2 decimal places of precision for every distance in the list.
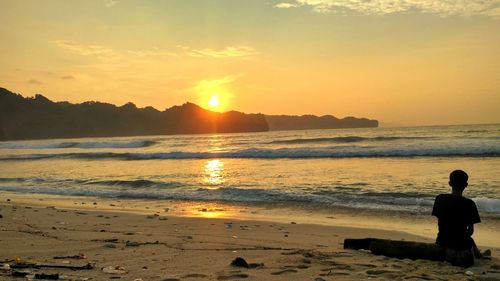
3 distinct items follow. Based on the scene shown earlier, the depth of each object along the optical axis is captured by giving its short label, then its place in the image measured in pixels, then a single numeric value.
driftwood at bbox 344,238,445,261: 5.82
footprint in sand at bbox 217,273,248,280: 4.77
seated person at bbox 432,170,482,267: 5.59
